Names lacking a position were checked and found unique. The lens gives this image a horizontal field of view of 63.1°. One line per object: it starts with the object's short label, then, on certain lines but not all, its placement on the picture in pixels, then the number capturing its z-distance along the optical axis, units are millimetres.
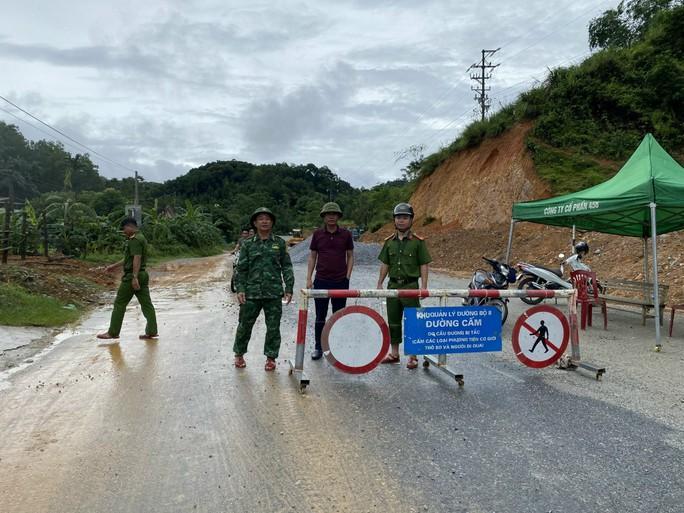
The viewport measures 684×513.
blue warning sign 5789
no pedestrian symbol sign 6145
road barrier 5621
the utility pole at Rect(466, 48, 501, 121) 48844
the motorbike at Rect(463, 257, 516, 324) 9500
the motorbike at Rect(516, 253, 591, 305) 10422
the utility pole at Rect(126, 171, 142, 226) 28045
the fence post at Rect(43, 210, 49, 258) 18288
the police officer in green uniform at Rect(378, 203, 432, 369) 6238
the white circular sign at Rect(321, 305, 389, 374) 5605
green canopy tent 7910
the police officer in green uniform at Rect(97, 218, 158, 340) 7891
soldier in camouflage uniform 6152
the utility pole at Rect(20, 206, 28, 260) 17875
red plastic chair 9281
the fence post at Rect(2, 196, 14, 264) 14773
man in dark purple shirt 6637
